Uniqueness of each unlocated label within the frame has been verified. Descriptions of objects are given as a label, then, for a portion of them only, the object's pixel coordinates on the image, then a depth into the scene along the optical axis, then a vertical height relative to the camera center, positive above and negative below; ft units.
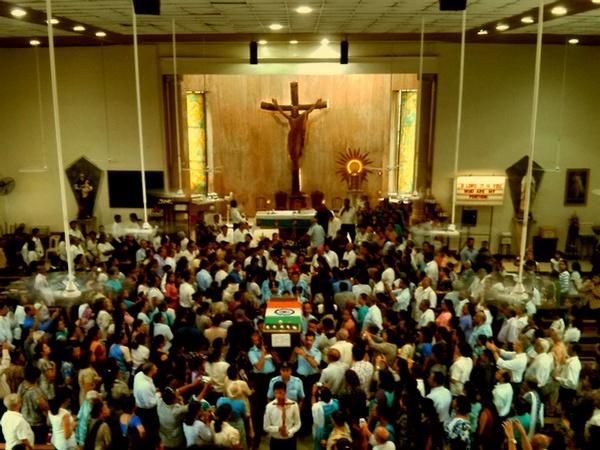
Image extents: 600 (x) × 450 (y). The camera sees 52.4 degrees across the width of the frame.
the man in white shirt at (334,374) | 21.21 -8.30
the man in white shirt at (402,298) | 28.63 -7.68
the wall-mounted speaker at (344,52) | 46.09 +6.03
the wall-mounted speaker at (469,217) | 48.91 -6.71
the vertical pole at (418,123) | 46.70 +0.76
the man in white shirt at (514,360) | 21.98 -8.18
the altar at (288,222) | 47.57 -6.92
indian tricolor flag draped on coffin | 24.35 -7.41
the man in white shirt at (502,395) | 20.42 -8.68
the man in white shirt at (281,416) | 19.27 -8.97
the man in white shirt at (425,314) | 25.88 -7.65
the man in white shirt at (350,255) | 34.45 -6.92
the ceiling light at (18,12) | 31.22 +6.17
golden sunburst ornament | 58.85 -3.21
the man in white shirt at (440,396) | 19.60 -8.39
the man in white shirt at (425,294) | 28.19 -7.43
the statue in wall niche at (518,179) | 49.60 -3.74
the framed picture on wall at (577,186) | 49.81 -4.31
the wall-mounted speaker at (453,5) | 26.11 +5.46
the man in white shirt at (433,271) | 32.27 -7.28
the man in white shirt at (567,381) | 22.82 -9.27
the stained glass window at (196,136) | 57.00 -0.35
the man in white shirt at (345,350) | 22.27 -7.86
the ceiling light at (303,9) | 31.37 +6.41
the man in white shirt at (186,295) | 28.53 -7.54
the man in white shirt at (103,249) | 38.13 -7.30
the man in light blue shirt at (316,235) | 39.42 -6.56
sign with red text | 48.96 -4.71
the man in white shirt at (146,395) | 20.27 -8.72
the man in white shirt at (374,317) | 25.67 -7.72
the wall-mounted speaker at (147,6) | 25.62 +5.29
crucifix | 56.44 +0.97
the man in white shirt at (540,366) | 22.35 -8.47
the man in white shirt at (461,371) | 21.56 -8.34
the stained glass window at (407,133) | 54.60 -0.04
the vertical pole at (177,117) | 49.01 +1.23
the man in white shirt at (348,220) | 45.42 -6.46
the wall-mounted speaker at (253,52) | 44.68 +5.83
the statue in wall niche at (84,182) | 51.06 -4.17
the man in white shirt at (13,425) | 18.52 -8.81
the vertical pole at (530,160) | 18.01 -0.84
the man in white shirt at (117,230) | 42.31 -6.92
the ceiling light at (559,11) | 30.78 +6.24
